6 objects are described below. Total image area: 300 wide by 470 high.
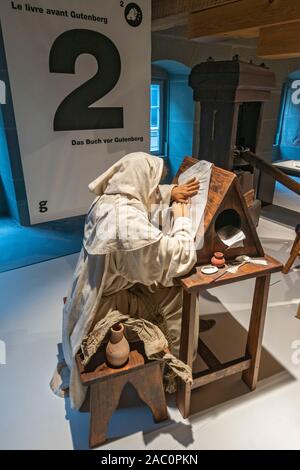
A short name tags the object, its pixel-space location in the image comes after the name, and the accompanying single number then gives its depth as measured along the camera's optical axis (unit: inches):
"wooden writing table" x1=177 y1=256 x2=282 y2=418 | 51.7
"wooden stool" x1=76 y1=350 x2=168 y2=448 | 51.0
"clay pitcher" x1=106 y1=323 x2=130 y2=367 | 51.7
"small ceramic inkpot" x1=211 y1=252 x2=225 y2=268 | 54.0
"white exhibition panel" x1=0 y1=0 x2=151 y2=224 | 89.1
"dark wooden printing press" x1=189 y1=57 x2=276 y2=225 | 74.9
